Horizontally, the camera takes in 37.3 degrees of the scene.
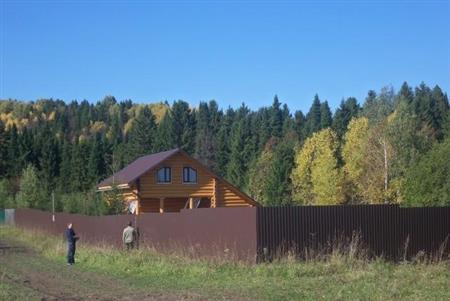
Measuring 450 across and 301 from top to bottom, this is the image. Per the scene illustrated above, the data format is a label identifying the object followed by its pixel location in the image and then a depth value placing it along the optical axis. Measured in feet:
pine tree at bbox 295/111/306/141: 347.56
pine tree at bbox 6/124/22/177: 324.19
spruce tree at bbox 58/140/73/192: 313.16
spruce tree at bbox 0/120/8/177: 326.81
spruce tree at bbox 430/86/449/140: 300.85
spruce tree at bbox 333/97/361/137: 308.40
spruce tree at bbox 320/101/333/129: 346.09
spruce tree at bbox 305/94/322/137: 347.60
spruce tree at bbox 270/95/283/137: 370.76
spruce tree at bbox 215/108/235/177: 341.41
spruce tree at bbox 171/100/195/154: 390.42
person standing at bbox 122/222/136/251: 81.10
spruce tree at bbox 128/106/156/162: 343.87
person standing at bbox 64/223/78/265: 78.12
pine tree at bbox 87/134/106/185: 313.12
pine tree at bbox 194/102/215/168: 357.61
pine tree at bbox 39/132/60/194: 325.01
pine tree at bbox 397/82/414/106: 354.74
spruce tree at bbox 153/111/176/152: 356.71
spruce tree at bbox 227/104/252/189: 314.96
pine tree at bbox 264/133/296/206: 252.60
